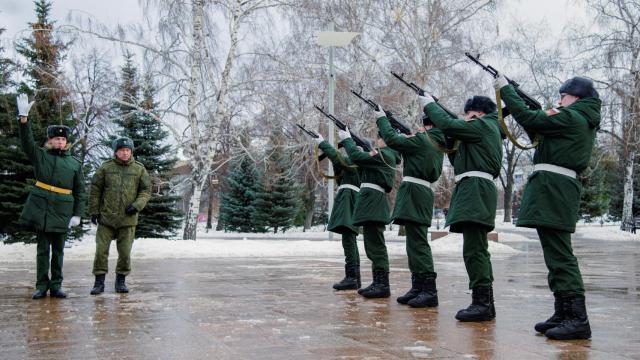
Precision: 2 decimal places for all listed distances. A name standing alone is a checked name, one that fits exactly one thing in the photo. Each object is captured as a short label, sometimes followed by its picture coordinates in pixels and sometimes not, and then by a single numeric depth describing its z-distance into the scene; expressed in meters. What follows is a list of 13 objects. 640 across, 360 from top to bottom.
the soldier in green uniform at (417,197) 6.47
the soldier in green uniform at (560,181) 4.80
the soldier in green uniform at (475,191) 5.59
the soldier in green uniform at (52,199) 7.20
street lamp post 17.19
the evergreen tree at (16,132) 19.75
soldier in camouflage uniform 7.73
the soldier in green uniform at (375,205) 7.27
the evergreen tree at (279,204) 35.03
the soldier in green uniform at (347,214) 7.98
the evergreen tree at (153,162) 24.45
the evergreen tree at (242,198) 36.19
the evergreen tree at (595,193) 46.53
